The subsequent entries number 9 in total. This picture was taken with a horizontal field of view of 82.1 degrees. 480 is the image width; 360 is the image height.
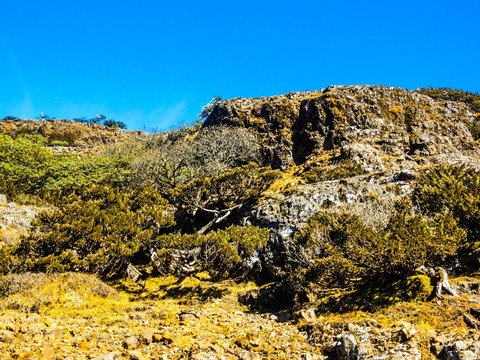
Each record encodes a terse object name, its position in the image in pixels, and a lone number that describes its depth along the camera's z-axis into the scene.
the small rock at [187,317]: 7.80
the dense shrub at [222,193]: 17.02
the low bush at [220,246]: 10.70
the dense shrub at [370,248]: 6.70
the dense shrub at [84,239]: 9.81
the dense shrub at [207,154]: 29.86
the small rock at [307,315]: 7.57
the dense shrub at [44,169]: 22.67
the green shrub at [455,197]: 7.66
